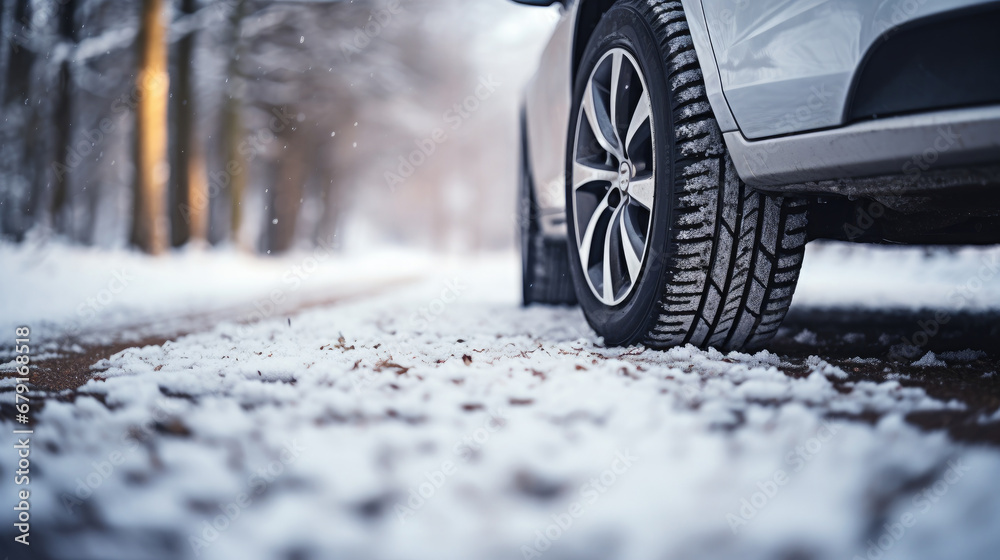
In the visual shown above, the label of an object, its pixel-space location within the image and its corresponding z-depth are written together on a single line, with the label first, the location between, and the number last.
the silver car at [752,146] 1.21
